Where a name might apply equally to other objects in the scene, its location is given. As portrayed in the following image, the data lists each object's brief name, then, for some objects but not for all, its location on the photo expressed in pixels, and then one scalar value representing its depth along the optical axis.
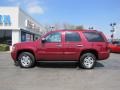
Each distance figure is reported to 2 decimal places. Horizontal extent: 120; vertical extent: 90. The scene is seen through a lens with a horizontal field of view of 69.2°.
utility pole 14.26
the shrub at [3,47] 9.63
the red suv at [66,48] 4.20
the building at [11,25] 10.74
